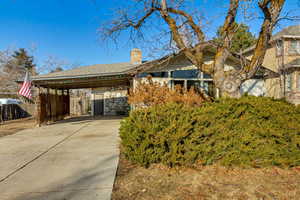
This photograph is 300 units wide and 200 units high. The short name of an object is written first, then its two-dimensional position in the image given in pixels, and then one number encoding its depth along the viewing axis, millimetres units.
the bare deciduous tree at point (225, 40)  4668
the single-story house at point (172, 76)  8266
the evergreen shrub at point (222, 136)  3514
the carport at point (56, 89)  8438
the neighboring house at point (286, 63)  12633
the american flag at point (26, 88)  9167
